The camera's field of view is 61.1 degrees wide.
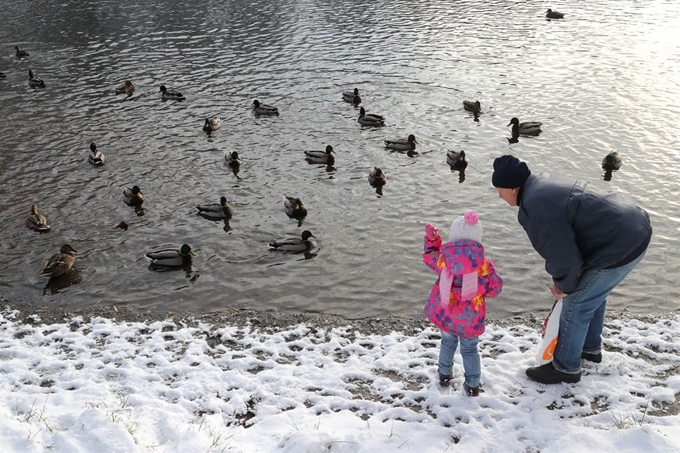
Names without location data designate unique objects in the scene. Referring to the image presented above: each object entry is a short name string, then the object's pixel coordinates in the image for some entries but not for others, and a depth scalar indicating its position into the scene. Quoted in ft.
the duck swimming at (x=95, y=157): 54.39
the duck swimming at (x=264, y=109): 64.54
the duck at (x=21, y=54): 91.20
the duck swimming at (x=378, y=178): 49.16
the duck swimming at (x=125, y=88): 73.97
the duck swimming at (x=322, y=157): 53.32
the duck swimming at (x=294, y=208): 44.75
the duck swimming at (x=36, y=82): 75.92
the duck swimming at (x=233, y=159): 53.52
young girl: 20.38
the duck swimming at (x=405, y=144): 55.06
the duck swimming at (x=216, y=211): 44.93
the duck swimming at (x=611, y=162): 49.67
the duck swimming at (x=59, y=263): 37.32
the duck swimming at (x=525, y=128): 57.26
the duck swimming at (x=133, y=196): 47.09
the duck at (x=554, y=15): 107.24
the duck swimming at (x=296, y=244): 40.55
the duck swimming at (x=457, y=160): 51.34
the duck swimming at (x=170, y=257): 38.75
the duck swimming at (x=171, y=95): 70.95
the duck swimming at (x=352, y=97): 67.31
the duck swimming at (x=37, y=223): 43.32
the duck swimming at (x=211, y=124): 61.52
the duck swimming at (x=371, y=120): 60.75
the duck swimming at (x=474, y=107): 62.59
